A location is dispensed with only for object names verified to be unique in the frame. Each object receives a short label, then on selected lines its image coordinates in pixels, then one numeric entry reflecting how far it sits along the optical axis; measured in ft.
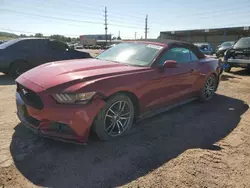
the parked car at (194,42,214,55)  72.05
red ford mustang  8.77
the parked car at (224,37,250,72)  29.85
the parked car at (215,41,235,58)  64.49
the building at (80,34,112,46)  201.77
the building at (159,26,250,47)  132.05
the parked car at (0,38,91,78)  23.95
